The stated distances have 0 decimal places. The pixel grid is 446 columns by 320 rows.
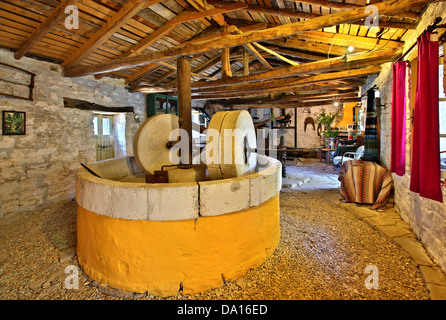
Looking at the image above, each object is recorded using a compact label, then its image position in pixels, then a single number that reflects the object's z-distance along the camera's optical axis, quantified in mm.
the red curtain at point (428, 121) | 2342
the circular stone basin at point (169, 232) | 2172
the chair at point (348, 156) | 7078
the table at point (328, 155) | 9416
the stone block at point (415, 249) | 2531
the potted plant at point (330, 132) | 9707
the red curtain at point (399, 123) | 3389
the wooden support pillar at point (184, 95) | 3623
